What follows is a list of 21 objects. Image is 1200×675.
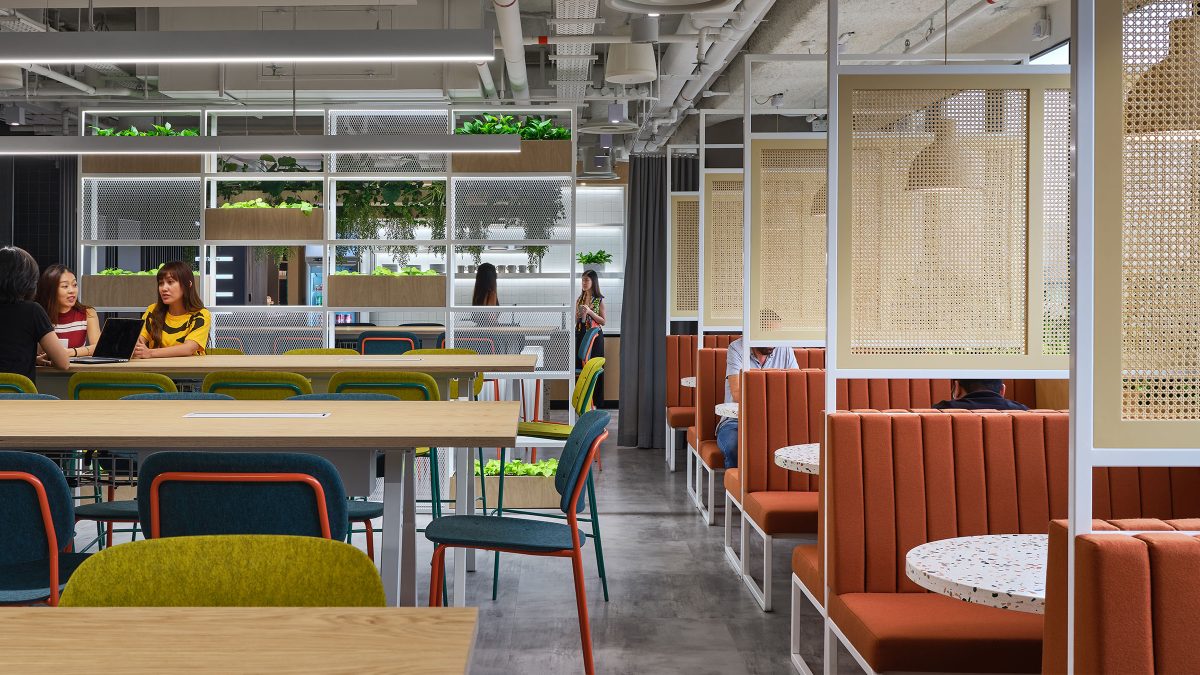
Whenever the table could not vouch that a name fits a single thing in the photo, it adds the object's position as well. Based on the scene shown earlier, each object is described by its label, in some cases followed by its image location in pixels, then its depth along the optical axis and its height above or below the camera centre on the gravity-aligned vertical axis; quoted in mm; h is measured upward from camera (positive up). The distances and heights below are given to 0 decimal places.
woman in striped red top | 5750 +66
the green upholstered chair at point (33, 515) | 2430 -469
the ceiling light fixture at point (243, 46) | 4535 +1249
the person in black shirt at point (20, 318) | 4469 +20
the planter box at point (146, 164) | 8320 +1303
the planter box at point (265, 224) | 8305 +810
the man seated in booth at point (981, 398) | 3537 -262
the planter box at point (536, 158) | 7855 +1281
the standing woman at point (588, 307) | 10406 +172
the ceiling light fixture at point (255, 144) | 7121 +1276
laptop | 5297 -96
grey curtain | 9469 -100
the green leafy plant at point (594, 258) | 12711 +820
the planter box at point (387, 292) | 8023 +247
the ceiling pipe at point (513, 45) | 6623 +2094
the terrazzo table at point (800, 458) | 3453 -475
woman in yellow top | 5684 -8
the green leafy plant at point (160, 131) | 7883 +1552
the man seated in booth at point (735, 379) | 5719 -318
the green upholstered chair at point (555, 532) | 3117 -666
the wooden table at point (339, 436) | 2742 -308
